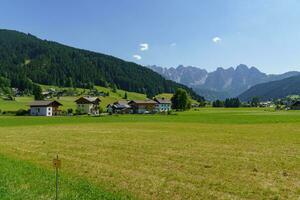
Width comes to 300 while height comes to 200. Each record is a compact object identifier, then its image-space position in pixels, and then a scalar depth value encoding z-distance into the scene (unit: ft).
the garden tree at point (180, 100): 371.11
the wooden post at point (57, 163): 31.21
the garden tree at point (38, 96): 410.13
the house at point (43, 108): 323.04
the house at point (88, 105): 365.32
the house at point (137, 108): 405.22
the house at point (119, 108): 393.90
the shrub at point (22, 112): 303.76
